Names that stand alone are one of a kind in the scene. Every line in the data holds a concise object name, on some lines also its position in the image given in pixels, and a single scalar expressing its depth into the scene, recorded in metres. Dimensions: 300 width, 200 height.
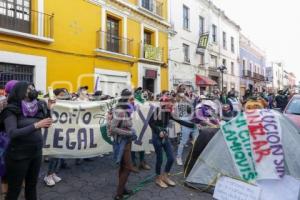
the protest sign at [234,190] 2.95
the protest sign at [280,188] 2.94
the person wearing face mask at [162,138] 5.29
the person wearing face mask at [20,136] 3.14
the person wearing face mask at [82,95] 7.49
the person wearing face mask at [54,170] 5.33
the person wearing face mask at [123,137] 4.59
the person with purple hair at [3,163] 4.55
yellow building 10.59
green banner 17.06
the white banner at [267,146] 3.01
